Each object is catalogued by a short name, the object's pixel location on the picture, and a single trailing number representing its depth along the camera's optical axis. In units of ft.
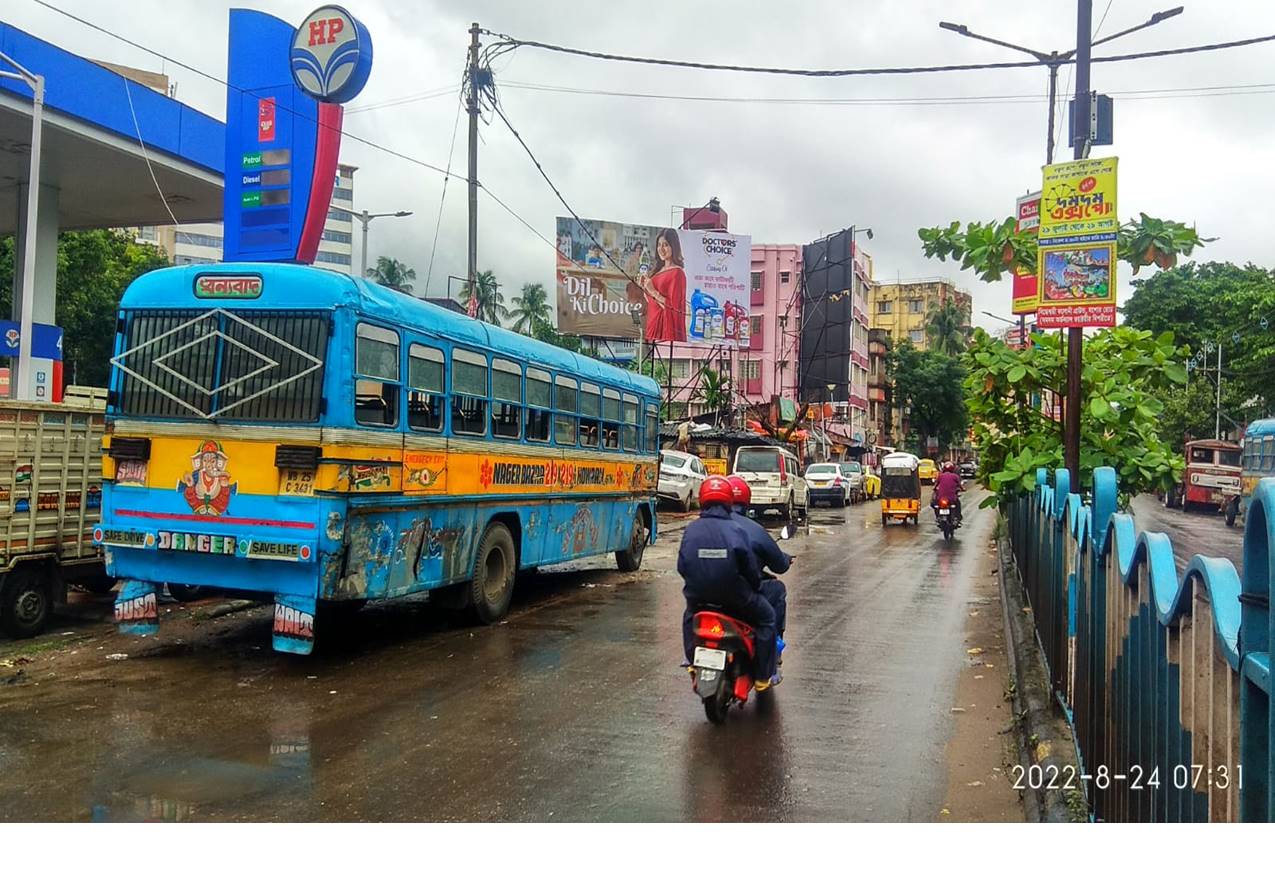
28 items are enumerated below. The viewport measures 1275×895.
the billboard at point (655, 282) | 125.08
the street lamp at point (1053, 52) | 30.91
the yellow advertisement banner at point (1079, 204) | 27.22
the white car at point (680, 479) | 93.61
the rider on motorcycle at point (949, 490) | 76.54
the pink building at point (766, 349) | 185.68
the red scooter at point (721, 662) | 20.77
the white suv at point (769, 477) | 91.97
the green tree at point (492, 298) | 220.43
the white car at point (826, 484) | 119.75
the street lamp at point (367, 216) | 94.43
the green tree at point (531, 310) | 250.16
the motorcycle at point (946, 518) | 76.48
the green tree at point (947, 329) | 269.23
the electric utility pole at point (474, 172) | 61.21
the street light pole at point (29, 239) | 42.96
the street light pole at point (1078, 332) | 31.14
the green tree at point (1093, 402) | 33.78
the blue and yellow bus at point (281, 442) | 24.49
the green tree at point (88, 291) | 107.24
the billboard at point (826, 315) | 154.10
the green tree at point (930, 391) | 229.25
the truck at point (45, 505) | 28.94
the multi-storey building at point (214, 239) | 267.18
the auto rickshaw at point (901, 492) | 90.02
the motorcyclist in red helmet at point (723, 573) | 21.31
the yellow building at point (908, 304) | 313.73
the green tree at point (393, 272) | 241.35
